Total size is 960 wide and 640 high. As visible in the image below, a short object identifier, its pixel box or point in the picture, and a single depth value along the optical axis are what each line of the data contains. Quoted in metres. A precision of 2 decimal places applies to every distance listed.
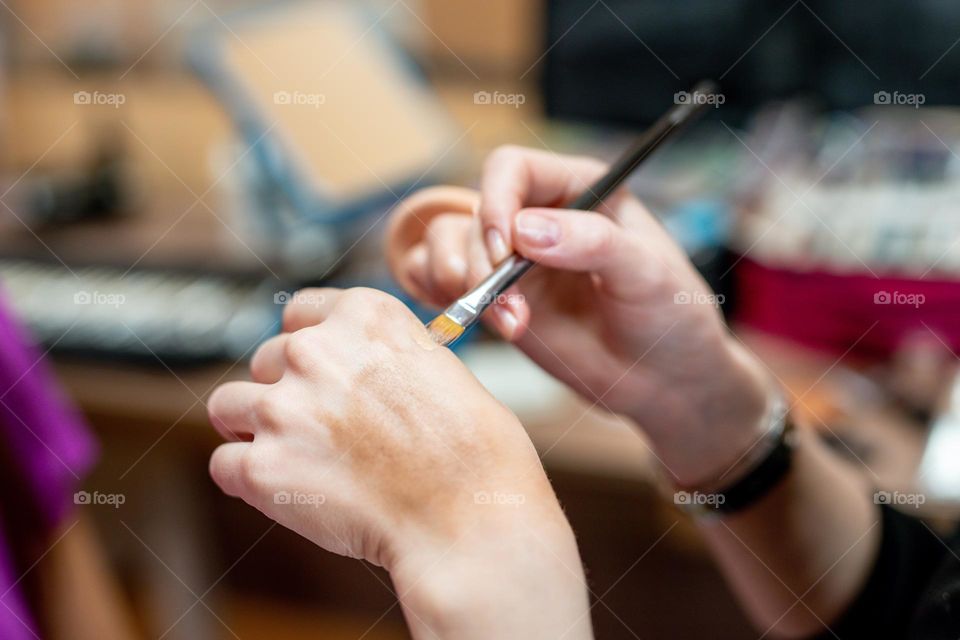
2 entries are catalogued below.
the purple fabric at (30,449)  0.73
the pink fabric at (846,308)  0.96
